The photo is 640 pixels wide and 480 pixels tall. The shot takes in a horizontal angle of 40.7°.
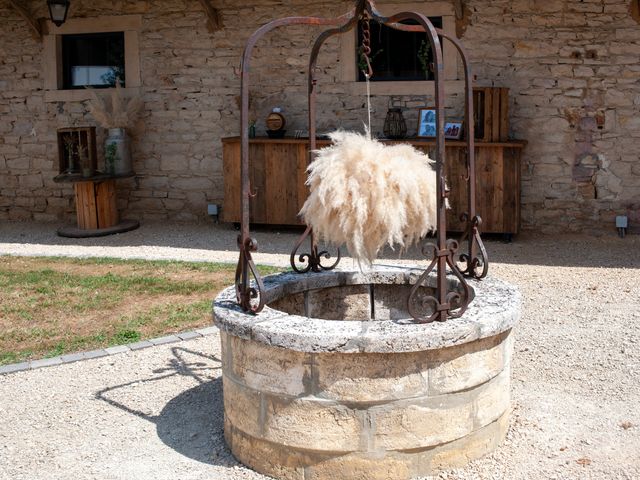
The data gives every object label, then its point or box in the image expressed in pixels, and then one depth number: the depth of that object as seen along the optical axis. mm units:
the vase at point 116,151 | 10352
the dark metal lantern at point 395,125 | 9305
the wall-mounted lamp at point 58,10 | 9734
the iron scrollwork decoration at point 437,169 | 3537
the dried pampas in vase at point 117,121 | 10242
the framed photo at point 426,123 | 9242
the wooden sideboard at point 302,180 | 8914
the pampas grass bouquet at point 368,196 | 3574
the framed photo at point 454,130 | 9172
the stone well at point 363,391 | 3445
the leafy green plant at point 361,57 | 9594
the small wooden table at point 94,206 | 10000
